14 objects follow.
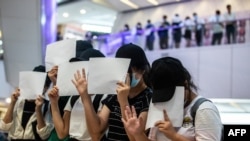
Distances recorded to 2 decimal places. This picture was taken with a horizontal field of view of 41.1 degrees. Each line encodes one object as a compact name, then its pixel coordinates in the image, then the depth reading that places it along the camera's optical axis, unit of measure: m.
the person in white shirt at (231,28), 9.49
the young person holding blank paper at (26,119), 2.59
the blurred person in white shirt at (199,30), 10.27
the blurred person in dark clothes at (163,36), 10.85
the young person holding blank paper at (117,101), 1.85
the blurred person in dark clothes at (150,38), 10.97
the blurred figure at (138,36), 11.00
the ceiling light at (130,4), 8.97
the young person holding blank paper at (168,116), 1.53
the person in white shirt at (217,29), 9.69
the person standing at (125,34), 10.85
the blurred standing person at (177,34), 10.66
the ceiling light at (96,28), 12.22
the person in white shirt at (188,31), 10.48
